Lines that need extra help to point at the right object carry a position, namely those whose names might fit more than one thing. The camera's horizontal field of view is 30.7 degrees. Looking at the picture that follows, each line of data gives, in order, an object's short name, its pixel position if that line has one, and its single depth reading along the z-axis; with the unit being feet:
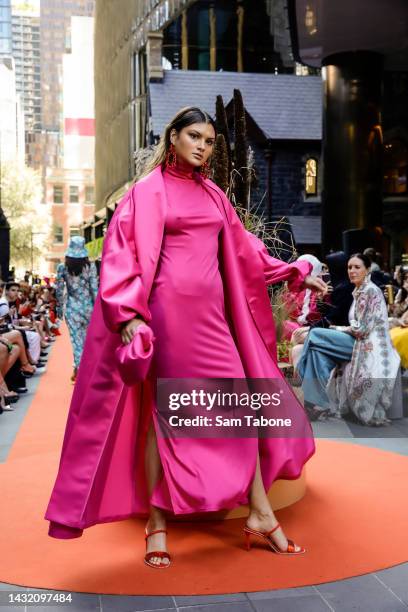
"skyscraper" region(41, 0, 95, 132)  464.65
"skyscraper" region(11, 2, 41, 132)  557.74
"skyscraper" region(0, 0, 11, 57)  403.54
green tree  137.28
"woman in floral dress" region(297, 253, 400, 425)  22.62
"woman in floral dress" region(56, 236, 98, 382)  31.86
